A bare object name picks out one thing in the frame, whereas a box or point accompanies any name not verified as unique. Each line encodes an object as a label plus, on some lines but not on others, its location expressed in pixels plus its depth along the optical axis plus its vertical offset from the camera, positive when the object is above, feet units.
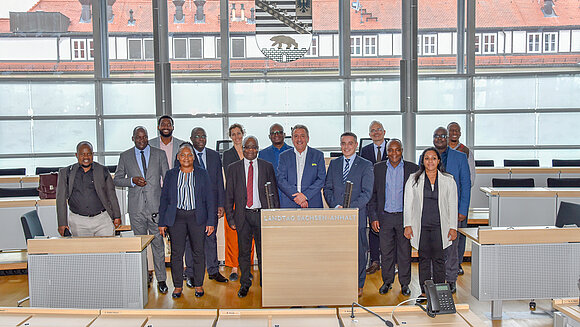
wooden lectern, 14.30 -3.60
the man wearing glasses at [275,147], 19.40 -0.57
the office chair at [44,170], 35.12 -2.38
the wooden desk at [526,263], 15.26 -4.15
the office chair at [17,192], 24.21 -2.69
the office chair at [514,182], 25.23 -2.69
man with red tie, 16.85 -2.06
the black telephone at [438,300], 9.53 -3.29
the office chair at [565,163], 33.55 -2.33
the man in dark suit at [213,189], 18.00 -2.03
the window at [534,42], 40.52 +7.16
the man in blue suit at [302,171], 16.69 -1.30
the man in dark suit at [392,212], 16.97 -2.81
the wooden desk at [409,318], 9.19 -3.59
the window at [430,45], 40.52 +7.04
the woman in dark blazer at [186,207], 16.60 -2.48
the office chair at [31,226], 16.37 -3.02
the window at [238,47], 39.52 +6.94
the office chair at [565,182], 24.88 -2.70
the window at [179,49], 39.50 +6.85
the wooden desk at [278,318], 9.21 -3.57
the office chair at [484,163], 34.91 -2.35
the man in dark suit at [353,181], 16.44 -1.65
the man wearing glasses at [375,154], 20.18 -0.94
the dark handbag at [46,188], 22.72 -2.37
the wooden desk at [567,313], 9.58 -3.64
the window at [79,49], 39.19 +6.90
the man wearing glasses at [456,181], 17.48 -1.86
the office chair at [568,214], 16.49 -2.94
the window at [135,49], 39.63 +6.92
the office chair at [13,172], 34.63 -2.45
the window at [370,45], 40.04 +7.03
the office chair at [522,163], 33.76 -2.30
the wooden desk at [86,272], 14.79 -4.09
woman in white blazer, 15.78 -2.57
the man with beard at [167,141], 19.01 -0.25
